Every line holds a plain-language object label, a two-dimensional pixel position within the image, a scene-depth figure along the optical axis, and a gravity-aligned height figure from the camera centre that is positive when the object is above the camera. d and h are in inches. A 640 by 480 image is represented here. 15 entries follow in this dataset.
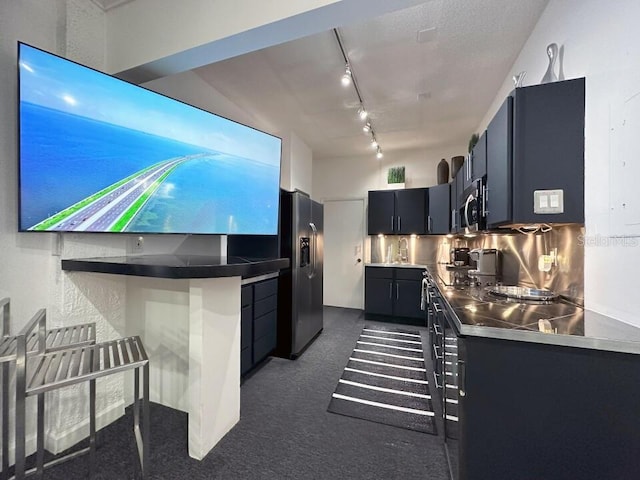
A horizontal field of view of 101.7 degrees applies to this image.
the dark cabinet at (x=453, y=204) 134.5 +20.4
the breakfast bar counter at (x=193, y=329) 53.1 -23.6
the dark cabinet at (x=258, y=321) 91.9 -31.2
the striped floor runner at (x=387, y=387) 75.7 -50.9
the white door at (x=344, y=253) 198.8 -9.6
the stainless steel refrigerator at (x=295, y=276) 110.4 -15.8
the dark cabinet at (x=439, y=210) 154.9 +19.0
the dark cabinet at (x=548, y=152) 56.4 +19.8
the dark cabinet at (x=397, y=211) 170.2 +19.8
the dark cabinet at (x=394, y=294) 159.9 -34.1
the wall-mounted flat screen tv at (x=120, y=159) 52.0 +20.1
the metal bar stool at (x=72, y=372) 36.8 -21.2
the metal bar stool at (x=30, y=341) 43.4 -20.6
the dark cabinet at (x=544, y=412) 36.9 -25.9
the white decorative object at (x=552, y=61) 66.0 +46.3
